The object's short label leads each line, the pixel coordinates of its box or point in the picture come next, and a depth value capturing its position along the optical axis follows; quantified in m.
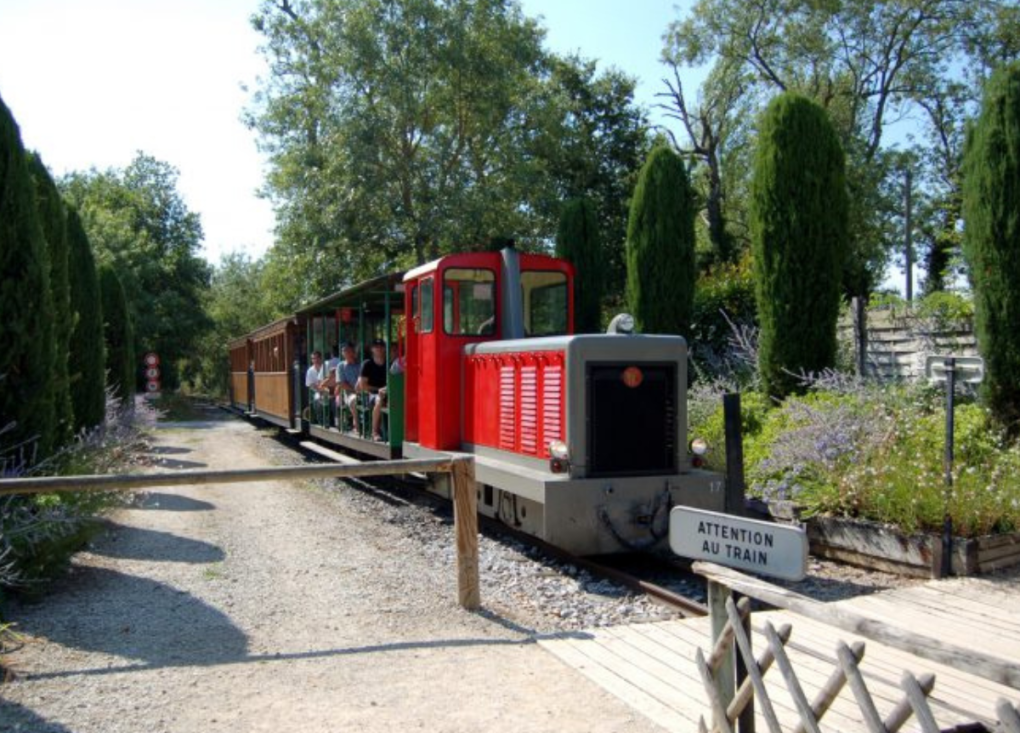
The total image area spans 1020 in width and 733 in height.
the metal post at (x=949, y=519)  6.53
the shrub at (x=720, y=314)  14.69
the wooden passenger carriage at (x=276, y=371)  16.97
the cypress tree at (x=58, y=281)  7.90
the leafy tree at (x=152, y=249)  34.38
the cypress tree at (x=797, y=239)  10.59
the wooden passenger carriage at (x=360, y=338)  10.37
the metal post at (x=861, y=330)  11.32
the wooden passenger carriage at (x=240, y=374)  24.92
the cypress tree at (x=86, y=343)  11.55
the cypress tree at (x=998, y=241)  8.02
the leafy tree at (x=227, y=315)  52.66
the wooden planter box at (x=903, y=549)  6.56
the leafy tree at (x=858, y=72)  27.36
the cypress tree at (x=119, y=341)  16.75
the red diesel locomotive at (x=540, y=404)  6.88
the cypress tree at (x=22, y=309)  6.74
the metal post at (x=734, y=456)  5.70
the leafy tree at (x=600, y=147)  24.34
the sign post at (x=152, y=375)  22.83
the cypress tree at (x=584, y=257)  16.78
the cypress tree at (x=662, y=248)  13.94
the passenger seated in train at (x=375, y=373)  11.55
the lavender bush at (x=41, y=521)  5.95
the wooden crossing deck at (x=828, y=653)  4.18
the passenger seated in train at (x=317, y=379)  14.32
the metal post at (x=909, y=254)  24.69
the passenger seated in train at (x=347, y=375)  12.82
